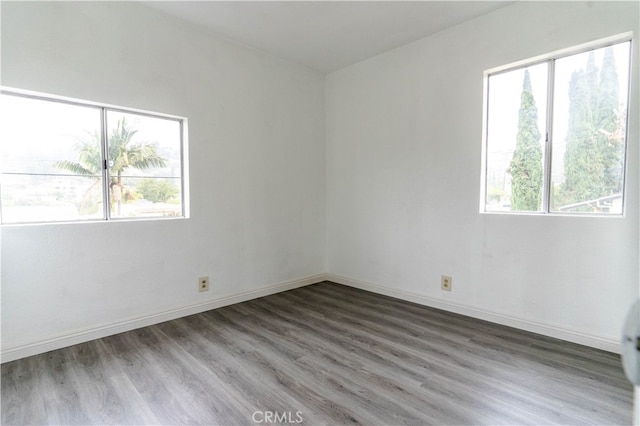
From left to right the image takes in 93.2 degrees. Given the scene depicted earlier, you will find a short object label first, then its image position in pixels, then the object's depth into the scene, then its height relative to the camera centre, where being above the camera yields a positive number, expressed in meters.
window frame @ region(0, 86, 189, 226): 2.17 +0.48
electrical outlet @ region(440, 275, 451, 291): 2.99 -0.80
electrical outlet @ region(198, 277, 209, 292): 2.97 -0.83
